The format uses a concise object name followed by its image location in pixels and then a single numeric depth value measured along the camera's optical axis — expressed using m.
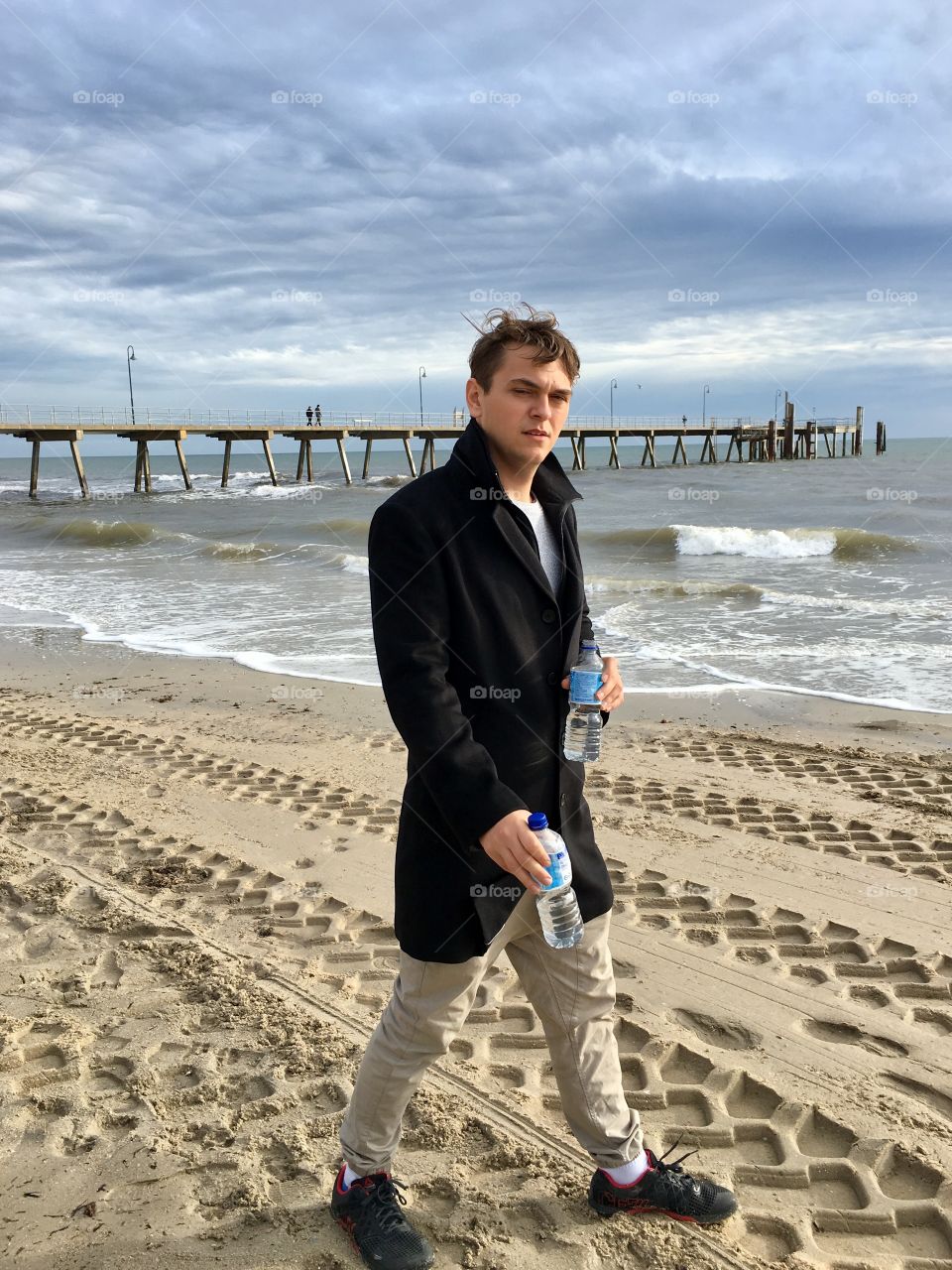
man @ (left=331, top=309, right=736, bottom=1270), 1.87
